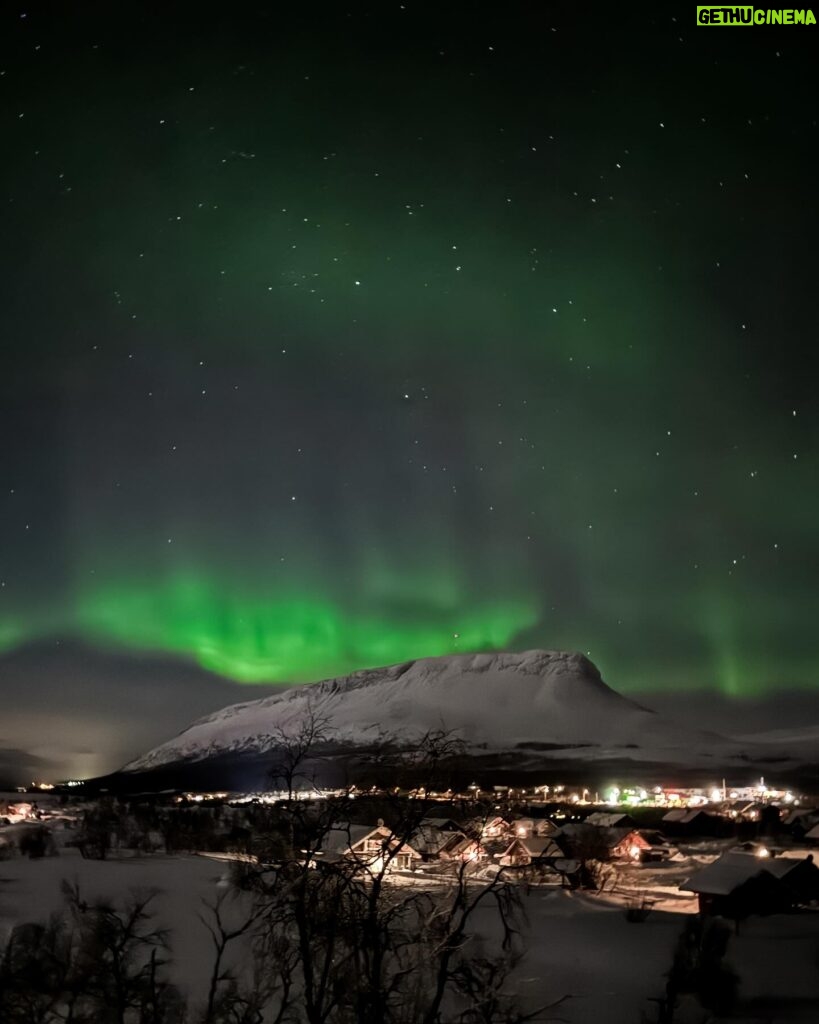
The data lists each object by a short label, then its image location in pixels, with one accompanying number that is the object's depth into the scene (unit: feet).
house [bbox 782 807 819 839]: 336.16
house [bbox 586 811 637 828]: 319.08
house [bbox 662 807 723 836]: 376.89
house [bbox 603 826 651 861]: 276.21
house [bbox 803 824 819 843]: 296.51
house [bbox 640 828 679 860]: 281.33
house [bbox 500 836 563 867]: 233.35
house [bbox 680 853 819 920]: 155.94
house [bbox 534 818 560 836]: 294.25
